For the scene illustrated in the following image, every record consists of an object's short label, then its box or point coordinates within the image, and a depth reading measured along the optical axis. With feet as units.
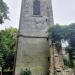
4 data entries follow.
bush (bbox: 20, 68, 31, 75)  29.47
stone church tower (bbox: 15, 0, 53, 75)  31.04
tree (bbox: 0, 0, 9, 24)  29.44
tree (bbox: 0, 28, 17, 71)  43.81
